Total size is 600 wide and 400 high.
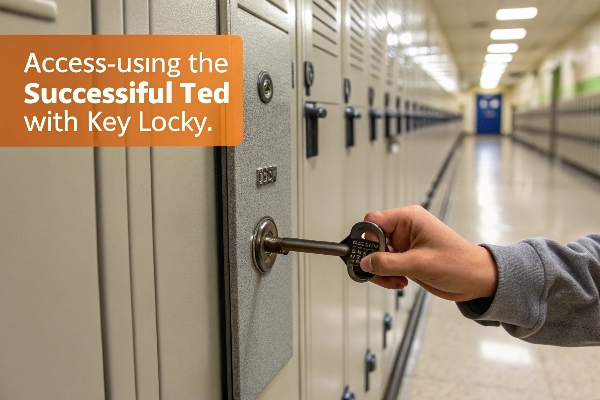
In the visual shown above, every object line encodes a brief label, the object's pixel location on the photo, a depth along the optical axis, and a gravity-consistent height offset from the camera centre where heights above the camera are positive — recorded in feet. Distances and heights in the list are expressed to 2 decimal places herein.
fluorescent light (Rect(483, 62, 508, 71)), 64.75 +8.76
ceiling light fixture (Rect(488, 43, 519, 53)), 48.03 +8.14
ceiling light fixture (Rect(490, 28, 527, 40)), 39.73 +7.78
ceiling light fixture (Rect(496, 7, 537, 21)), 32.13 +7.46
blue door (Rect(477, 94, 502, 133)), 102.99 +5.06
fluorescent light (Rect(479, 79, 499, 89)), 89.55 +9.47
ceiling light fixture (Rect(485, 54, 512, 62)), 55.77 +8.45
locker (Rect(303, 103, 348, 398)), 3.90 -0.97
